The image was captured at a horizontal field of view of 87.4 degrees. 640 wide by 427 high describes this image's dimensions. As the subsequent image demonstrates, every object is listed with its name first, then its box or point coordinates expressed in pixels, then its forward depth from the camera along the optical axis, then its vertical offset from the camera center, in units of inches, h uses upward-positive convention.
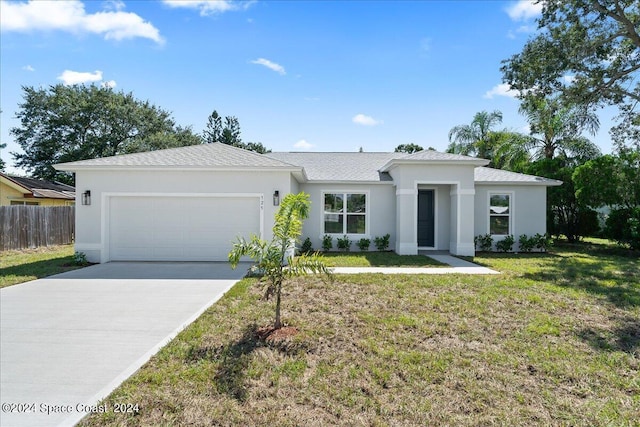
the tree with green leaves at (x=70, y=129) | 1261.1 +330.5
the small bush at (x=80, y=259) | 426.9 -57.1
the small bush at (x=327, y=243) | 551.6 -43.2
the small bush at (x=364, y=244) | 549.6 -44.1
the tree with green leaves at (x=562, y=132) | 612.1 +178.4
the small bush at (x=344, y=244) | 552.1 -44.7
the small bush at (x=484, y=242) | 556.1 -39.5
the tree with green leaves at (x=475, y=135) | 1071.0 +277.1
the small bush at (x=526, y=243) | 552.3 -40.2
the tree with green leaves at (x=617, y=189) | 544.4 +51.0
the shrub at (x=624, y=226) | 542.6 -11.9
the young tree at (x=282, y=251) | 191.5 -20.2
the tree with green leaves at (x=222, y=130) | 1562.5 +404.3
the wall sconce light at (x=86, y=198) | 441.4 +21.9
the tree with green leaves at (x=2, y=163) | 1207.9 +190.9
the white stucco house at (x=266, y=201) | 443.8 +22.8
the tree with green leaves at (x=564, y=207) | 634.8 +23.5
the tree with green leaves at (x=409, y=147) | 1905.8 +408.2
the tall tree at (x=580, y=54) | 469.1 +242.0
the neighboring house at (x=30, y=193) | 768.3 +52.7
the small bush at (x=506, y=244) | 553.0 -42.3
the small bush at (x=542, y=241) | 553.3 -36.9
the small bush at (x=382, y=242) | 550.6 -40.7
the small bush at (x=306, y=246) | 546.9 -48.6
